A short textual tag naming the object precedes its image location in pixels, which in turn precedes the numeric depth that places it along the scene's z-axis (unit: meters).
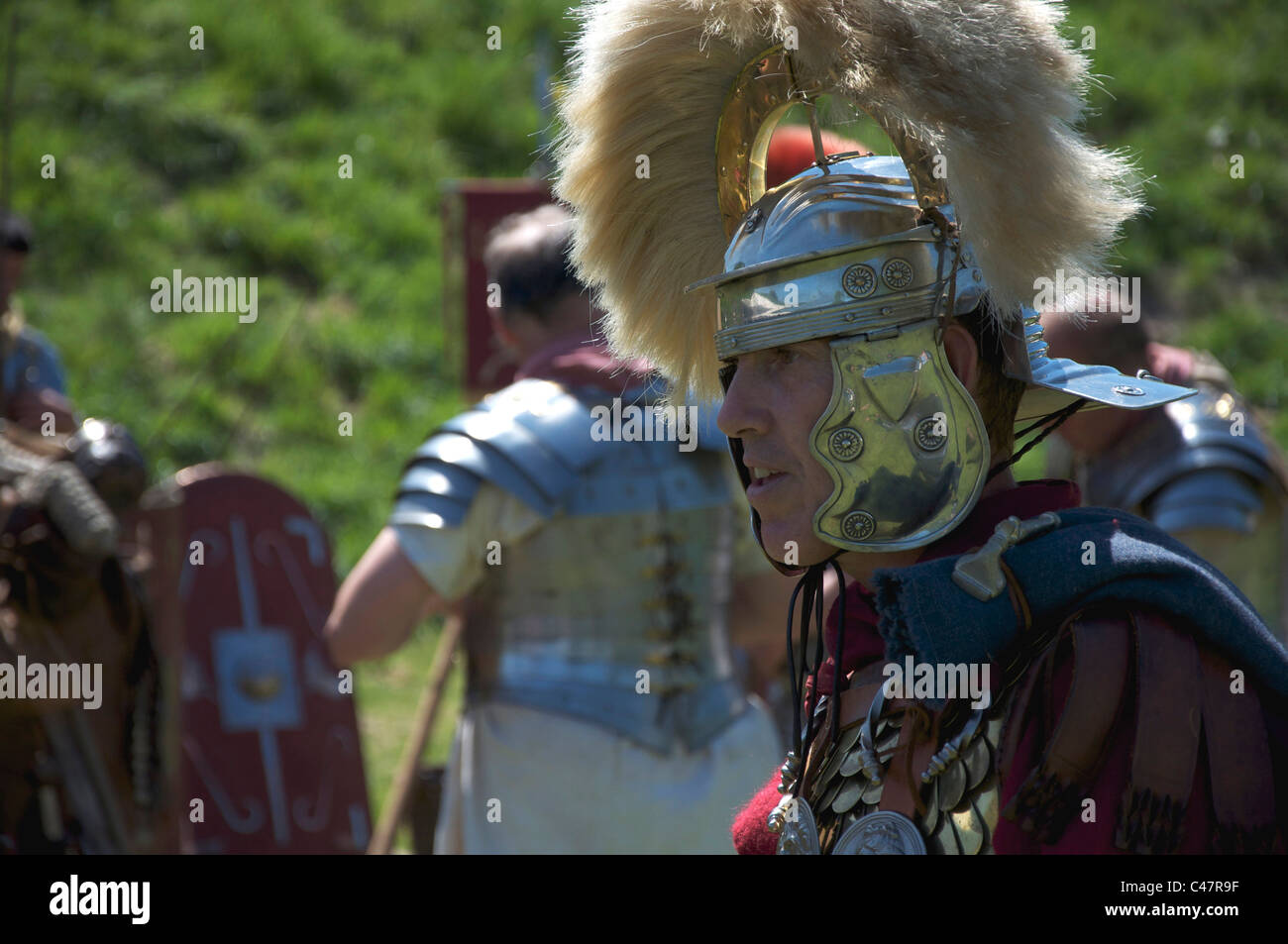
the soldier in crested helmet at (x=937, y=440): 2.76
